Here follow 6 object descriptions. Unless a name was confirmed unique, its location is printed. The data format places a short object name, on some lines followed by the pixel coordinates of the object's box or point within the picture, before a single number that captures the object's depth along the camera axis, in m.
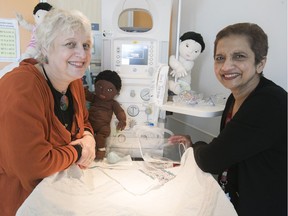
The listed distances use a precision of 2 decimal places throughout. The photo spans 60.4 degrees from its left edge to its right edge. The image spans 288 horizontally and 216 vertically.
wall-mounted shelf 1.23
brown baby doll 1.36
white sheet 0.82
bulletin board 1.69
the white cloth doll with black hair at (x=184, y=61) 1.52
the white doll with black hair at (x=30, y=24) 1.48
